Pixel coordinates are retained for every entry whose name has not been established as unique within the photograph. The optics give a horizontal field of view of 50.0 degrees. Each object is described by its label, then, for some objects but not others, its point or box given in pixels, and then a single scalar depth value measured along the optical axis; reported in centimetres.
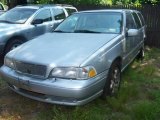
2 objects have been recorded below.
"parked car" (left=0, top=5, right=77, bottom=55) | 457
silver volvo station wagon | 259
